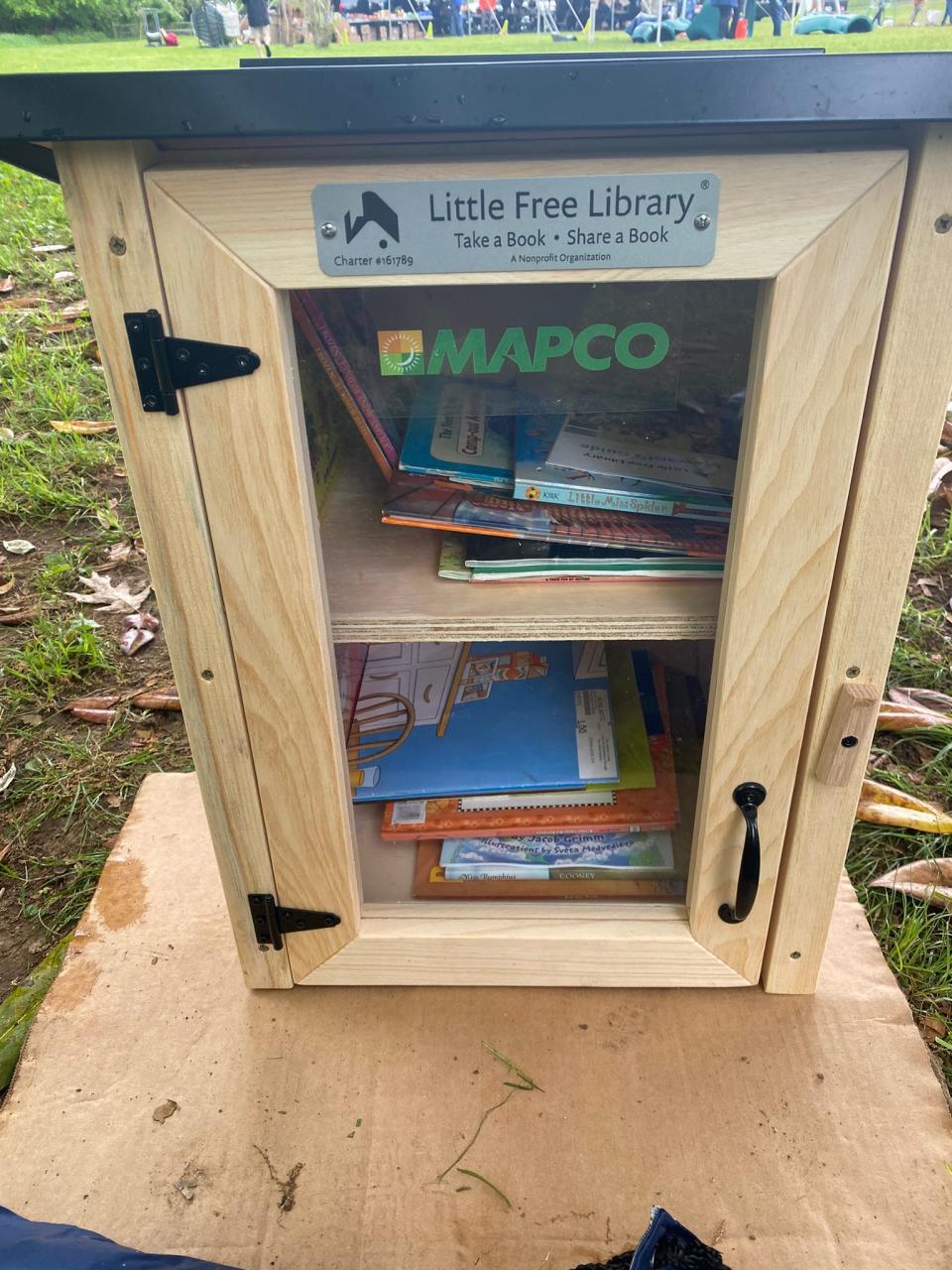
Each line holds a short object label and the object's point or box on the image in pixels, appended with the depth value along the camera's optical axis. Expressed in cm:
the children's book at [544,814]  94
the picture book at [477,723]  95
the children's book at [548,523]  78
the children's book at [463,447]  78
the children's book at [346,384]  66
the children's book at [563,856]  95
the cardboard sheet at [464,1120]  77
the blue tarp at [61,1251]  58
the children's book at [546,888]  94
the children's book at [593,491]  77
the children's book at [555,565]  78
